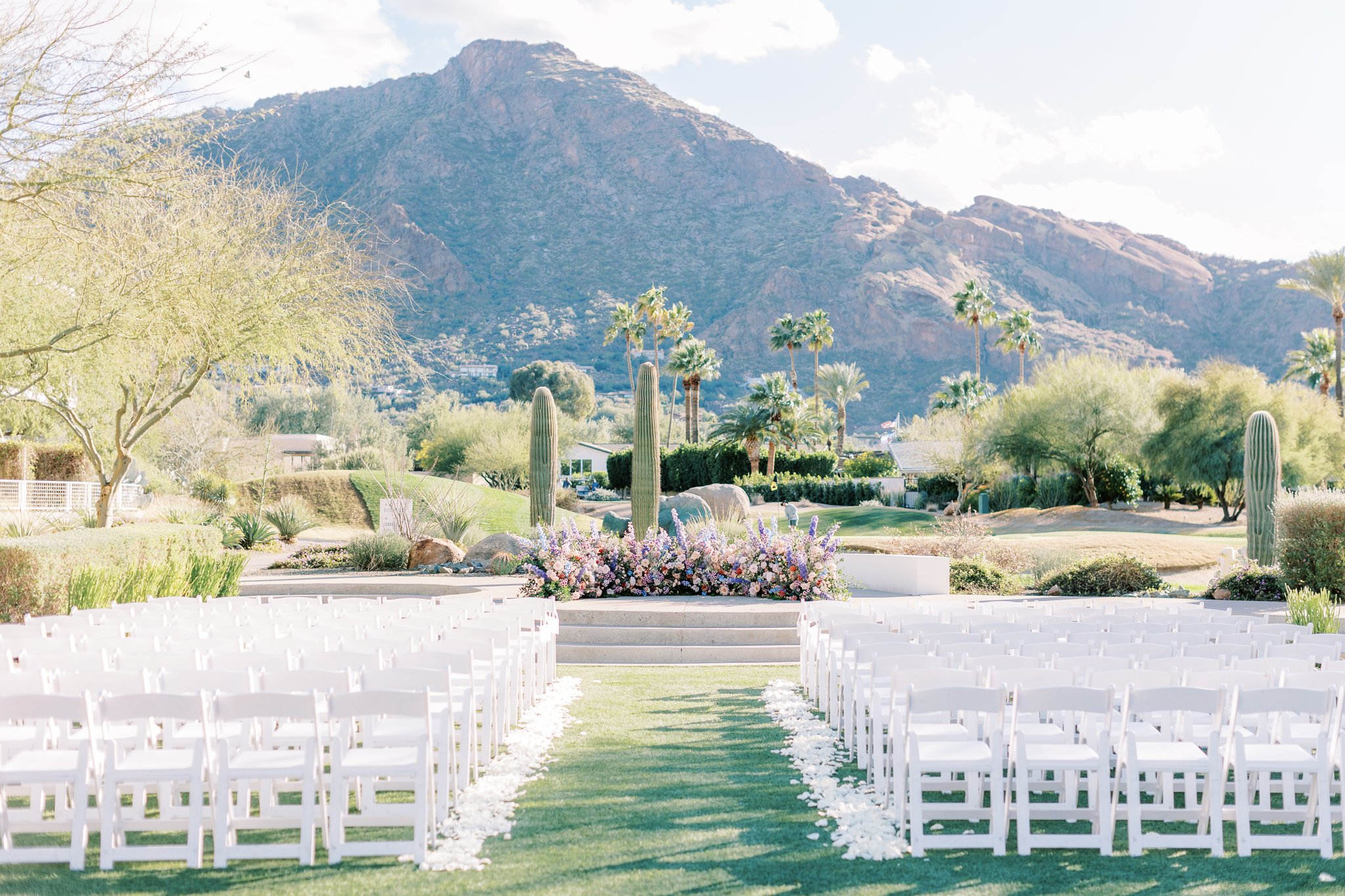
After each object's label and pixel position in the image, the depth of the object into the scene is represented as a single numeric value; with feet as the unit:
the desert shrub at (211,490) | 105.50
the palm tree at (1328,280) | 150.64
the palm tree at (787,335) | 220.23
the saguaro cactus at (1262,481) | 58.75
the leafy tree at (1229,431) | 123.34
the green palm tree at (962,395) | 198.80
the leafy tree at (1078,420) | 139.85
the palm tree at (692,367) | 203.82
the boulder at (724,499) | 95.35
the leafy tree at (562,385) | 289.53
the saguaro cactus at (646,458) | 56.75
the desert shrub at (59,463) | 91.91
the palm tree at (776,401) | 182.39
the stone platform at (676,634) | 40.32
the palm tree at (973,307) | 210.59
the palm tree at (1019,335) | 207.92
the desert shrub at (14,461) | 88.53
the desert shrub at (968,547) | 71.92
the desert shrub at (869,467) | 183.73
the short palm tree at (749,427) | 182.70
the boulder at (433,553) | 66.18
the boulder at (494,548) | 64.85
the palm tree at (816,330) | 217.77
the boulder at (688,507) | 74.54
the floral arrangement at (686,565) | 47.37
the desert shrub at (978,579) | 62.28
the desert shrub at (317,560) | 68.13
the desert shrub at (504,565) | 62.80
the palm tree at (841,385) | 239.09
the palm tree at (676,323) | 212.43
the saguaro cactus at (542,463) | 65.21
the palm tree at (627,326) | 221.87
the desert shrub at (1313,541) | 48.01
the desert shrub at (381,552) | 66.74
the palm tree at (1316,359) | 172.45
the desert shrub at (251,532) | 76.79
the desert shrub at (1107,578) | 58.85
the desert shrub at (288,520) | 85.20
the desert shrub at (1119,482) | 144.36
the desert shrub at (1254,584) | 52.49
